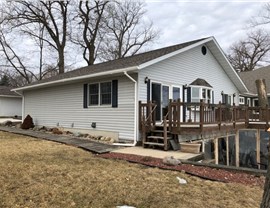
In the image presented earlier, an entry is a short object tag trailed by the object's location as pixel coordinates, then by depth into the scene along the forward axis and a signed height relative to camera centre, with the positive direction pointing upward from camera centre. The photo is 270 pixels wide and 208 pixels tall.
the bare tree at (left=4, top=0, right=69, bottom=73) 20.91 +10.02
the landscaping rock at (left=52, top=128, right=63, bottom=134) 10.25 -0.93
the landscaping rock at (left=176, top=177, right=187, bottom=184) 4.02 -1.36
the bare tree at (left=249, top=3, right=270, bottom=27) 13.00 +6.06
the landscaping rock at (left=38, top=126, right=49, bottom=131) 11.67 -0.90
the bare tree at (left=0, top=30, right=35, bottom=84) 25.14 +7.03
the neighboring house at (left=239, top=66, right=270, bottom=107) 17.51 +2.88
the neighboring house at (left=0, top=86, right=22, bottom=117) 22.19 +0.96
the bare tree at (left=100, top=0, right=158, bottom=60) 26.41 +10.80
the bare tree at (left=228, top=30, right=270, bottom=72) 31.31 +9.75
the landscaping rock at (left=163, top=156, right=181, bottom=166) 5.17 -1.24
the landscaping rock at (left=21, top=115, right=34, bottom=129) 12.31 -0.64
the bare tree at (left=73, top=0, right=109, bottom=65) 22.59 +9.96
